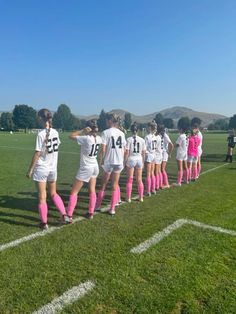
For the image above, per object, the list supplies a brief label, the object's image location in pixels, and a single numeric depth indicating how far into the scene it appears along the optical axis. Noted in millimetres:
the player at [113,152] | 6406
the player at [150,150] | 8430
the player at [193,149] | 10727
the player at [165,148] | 9633
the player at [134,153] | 7402
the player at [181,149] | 10125
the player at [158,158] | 8812
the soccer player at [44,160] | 5406
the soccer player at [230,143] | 16808
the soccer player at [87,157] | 5837
